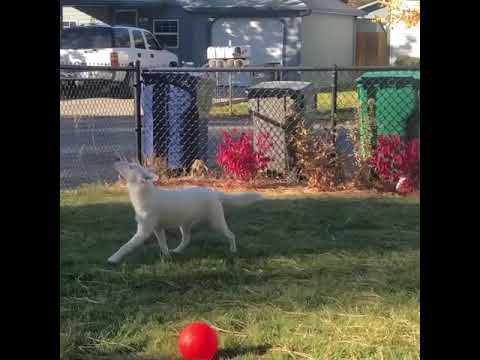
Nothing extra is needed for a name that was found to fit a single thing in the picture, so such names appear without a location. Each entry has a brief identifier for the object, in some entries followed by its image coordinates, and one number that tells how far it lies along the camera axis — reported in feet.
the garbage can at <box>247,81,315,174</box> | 28.07
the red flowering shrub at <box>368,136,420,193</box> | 26.18
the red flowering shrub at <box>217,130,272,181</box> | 27.91
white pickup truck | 73.61
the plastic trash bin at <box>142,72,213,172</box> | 29.09
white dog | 17.16
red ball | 12.00
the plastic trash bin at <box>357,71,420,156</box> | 28.14
